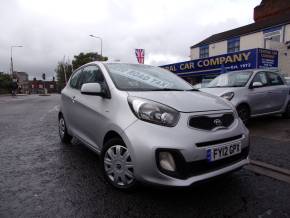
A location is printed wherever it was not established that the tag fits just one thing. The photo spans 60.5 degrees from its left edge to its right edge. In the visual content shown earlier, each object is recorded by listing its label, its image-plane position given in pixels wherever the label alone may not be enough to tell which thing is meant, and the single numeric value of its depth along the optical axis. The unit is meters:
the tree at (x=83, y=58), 63.88
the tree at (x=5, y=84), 51.62
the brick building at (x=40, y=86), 116.59
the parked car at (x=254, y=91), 6.11
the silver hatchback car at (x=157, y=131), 2.36
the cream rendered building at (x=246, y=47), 14.38
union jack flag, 11.20
